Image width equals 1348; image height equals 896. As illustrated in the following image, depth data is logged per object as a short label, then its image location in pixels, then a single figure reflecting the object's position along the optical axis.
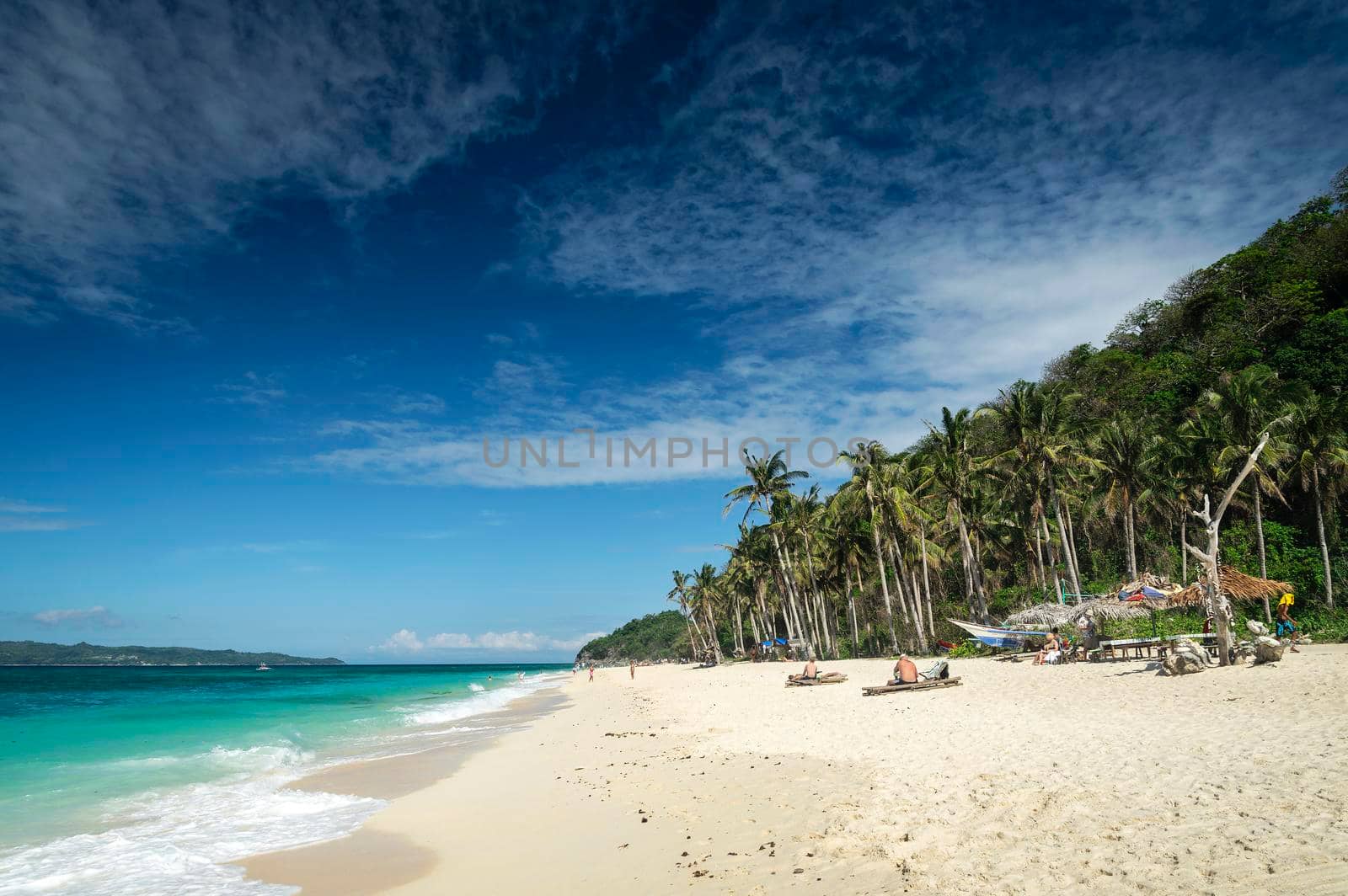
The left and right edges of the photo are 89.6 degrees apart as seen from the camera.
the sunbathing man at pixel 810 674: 23.78
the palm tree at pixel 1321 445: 25.47
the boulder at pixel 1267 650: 14.91
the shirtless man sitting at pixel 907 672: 18.25
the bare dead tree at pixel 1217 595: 15.59
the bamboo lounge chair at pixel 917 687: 17.81
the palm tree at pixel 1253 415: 26.62
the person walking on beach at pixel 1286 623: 19.88
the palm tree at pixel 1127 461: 33.12
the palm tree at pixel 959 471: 33.56
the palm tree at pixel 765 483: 45.53
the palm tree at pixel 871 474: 36.91
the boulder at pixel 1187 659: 15.14
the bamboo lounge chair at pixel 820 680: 23.62
